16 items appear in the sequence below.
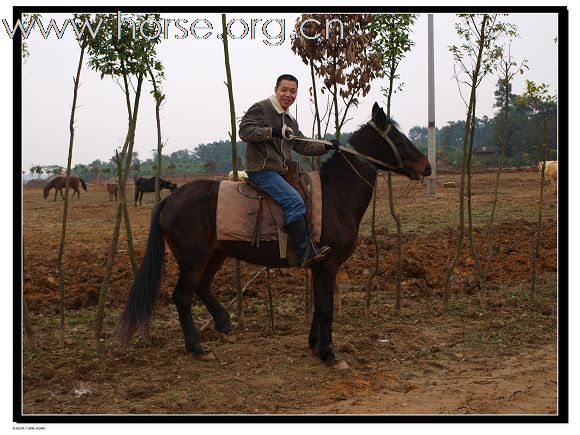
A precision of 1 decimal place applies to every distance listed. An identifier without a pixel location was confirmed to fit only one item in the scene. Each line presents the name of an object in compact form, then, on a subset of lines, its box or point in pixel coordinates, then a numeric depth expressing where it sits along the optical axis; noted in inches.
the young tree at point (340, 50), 252.5
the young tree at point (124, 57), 216.8
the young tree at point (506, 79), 285.7
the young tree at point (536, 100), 293.9
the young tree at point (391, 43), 264.7
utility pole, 531.3
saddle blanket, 221.0
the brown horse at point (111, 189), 1080.8
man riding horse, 213.0
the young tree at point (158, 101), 234.5
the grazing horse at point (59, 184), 1090.0
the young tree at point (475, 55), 273.9
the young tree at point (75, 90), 211.5
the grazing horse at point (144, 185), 957.8
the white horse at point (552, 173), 768.9
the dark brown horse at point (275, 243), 221.0
